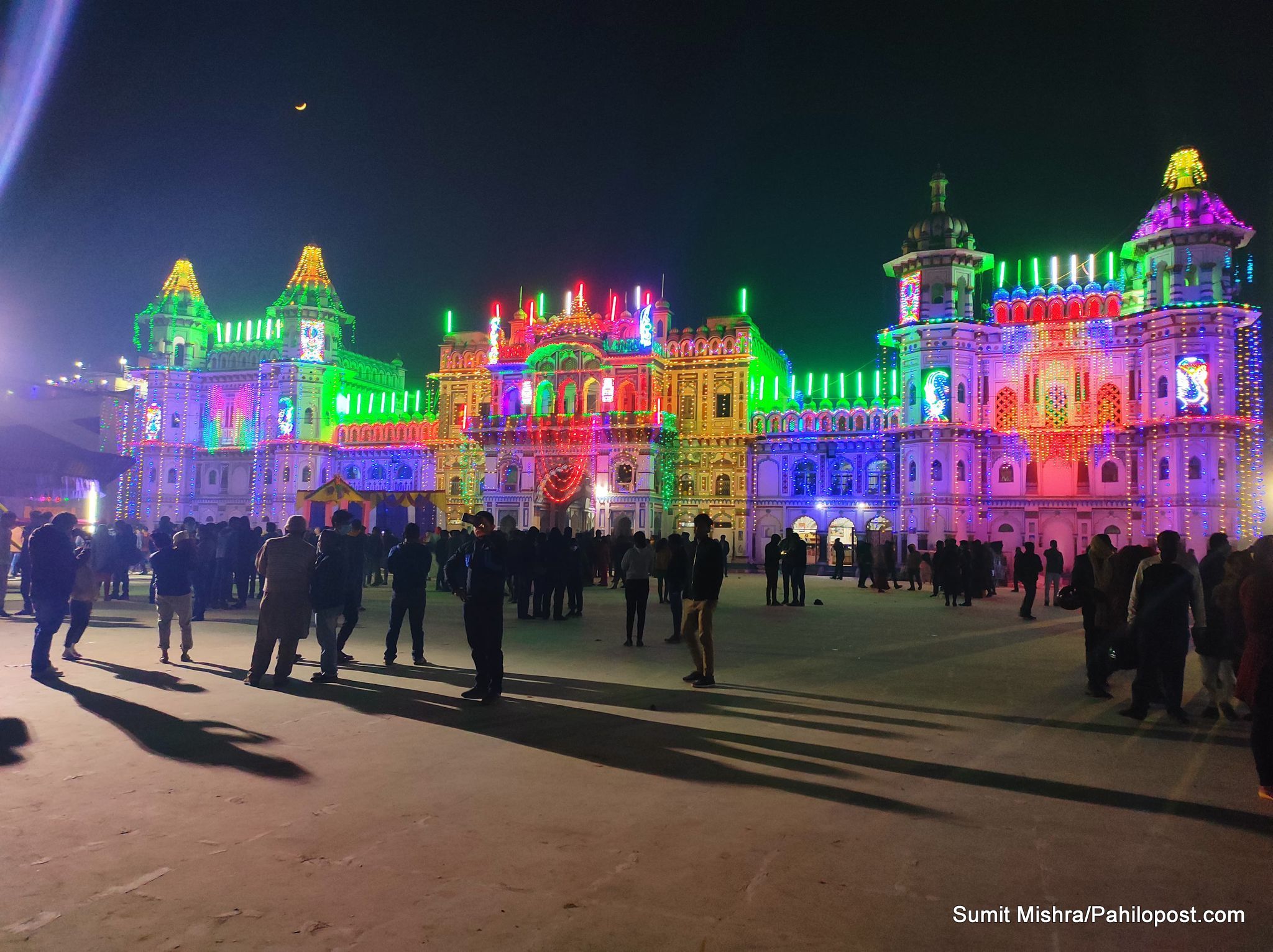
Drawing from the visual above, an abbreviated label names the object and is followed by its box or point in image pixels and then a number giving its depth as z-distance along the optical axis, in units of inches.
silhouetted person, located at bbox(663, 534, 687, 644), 506.6
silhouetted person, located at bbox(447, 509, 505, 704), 326.0
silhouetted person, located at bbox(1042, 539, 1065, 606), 815.0
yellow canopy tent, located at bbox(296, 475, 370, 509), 1239.5
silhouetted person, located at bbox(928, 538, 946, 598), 853.8
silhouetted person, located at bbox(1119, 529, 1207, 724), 316.2
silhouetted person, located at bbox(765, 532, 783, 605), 794.2
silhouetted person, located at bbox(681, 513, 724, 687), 368.8
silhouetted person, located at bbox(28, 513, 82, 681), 371.6
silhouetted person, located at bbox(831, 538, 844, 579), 1285.7
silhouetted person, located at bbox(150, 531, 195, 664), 418.0
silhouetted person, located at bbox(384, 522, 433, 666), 420.5
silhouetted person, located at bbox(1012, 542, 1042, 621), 712.4
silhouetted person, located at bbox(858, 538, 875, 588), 1096.8
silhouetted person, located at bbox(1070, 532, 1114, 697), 368.5
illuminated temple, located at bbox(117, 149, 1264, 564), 1400.1
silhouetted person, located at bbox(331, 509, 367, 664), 426.9
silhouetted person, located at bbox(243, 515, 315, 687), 359.3
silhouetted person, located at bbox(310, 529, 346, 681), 370.9
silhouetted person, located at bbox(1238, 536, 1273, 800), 219.1
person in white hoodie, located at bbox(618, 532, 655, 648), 491.8
